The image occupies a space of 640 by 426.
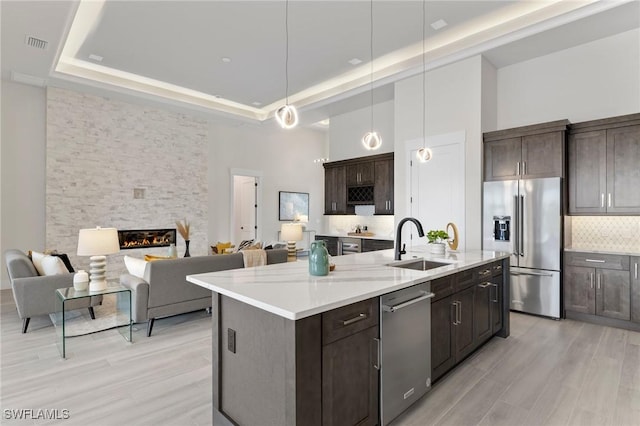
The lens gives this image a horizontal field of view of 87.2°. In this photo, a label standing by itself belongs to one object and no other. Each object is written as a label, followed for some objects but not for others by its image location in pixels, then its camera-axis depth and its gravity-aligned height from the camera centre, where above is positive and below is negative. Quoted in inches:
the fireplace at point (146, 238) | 271.4 -20.1
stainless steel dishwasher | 79.9 -34.4
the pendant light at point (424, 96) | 208.4 +76.1
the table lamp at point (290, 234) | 193.6 -11.5
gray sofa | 143.2 -32.8
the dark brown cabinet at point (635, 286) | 149.5 -32.3
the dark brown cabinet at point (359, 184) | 272.2 +26.2
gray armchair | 145.9 -32.8
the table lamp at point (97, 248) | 143.3 -14.9
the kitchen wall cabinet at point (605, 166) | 155.4 +23.1
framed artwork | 375.6 +10.1
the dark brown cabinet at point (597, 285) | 153.3 -33.7
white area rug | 146.6 -50.8
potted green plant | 137.8 -11.4
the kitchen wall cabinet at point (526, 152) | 169.6 +33.4
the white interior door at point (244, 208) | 359.9 +6.6
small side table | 128.8 -40.0
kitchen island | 63.1 -27.2
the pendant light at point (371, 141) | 162.7 +35.9
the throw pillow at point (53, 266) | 157.3 -24.4
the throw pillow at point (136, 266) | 152.2 -24.5
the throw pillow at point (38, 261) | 164.6 -23.4
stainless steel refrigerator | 168.2 -11.4
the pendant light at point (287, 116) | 130.3 +38.0
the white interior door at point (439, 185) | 202.5 +18.3
